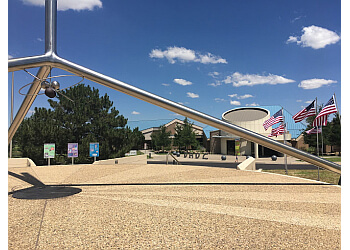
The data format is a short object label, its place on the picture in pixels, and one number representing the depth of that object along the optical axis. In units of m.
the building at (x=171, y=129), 62.39
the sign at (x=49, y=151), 17.58
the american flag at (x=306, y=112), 14.02
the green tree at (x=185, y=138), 47.87
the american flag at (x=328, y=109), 12.38
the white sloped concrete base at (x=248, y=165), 14.53
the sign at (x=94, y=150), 18.54
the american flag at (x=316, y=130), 18.17
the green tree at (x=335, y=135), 33.16
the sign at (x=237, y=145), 36.34
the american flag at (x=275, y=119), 16.30
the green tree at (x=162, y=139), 50.59
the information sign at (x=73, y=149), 17.87
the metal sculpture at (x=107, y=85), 8.36
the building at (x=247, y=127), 38.22
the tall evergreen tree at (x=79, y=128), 23.62
